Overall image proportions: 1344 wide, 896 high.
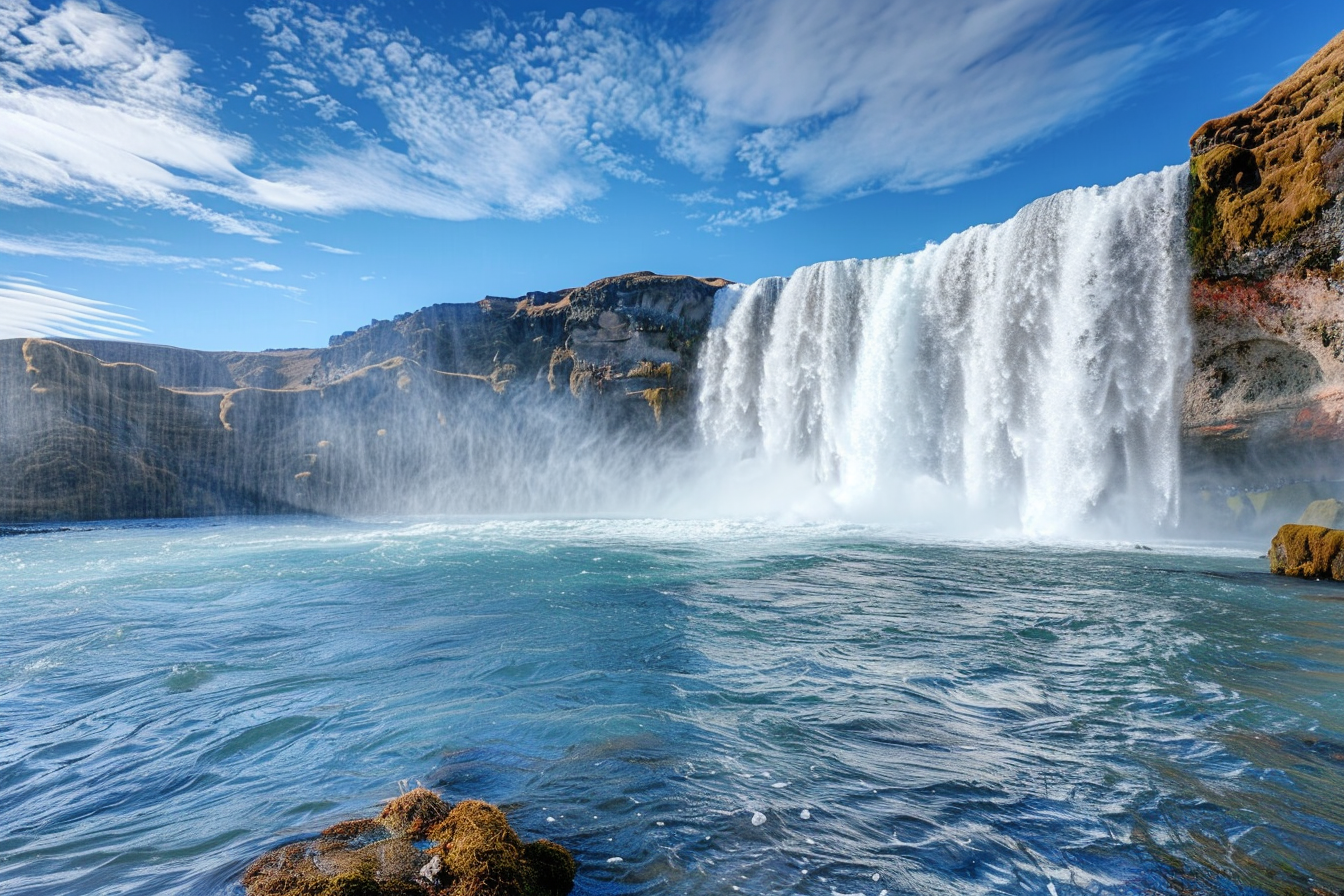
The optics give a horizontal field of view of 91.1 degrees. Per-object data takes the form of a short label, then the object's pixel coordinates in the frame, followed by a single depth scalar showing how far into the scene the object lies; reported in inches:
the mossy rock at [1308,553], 507.5
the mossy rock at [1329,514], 716.0
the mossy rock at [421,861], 121.9
